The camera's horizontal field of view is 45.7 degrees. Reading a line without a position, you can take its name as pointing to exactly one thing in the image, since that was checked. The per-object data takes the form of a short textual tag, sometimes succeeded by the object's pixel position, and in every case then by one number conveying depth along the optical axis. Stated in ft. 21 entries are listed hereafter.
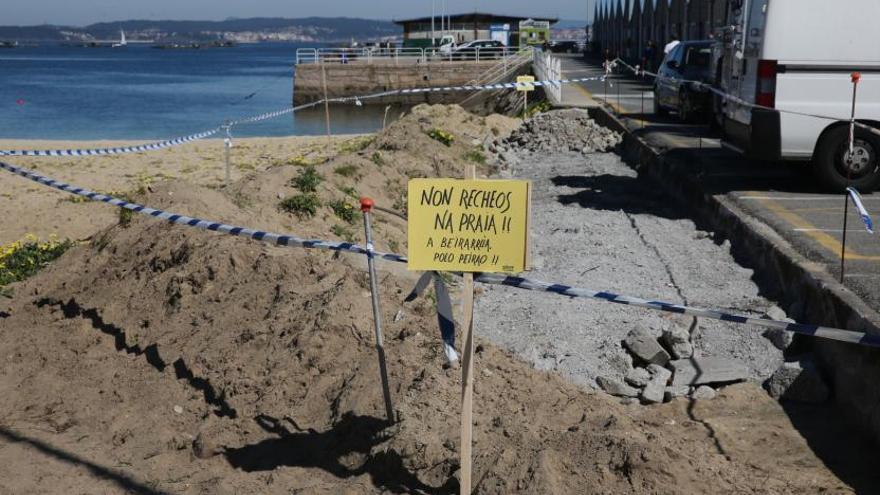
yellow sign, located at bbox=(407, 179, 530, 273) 16.47
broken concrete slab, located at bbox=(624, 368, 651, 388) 23.12
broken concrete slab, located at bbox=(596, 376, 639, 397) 22.68
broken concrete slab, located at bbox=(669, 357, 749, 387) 23.21
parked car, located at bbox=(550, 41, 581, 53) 355.34
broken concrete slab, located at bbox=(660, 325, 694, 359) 24.44
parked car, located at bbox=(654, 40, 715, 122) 72.74
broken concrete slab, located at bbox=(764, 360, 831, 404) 22.52
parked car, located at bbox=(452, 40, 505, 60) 205.46
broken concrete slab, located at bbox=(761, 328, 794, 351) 25.34
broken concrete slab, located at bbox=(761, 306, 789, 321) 26.91
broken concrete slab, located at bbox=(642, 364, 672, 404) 22.34
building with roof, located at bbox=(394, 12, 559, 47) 288.71
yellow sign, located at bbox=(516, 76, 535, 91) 73.92
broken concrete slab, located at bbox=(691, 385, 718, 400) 22.66
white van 37.58
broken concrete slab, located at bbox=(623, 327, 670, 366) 24.18
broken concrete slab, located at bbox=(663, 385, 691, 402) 22.70
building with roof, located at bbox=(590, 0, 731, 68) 141.35
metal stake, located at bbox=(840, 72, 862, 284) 31.09
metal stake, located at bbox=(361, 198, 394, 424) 19.16
